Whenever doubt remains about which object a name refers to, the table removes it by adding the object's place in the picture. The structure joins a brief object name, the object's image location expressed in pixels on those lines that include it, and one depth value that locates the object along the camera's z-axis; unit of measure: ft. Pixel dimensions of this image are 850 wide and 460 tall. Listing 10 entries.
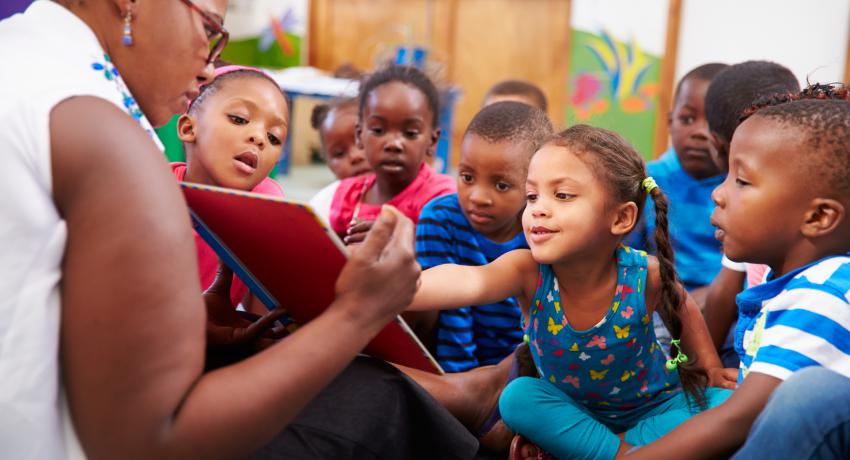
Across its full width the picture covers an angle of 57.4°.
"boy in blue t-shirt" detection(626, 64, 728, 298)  7.99
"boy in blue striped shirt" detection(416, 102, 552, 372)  6.25
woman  2.46
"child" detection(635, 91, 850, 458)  3.42
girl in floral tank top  4.63
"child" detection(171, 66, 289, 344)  5.62
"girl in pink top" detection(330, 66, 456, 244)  7.93
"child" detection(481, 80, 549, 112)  10.36
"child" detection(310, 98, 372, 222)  9.66
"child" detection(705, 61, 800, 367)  6.48
